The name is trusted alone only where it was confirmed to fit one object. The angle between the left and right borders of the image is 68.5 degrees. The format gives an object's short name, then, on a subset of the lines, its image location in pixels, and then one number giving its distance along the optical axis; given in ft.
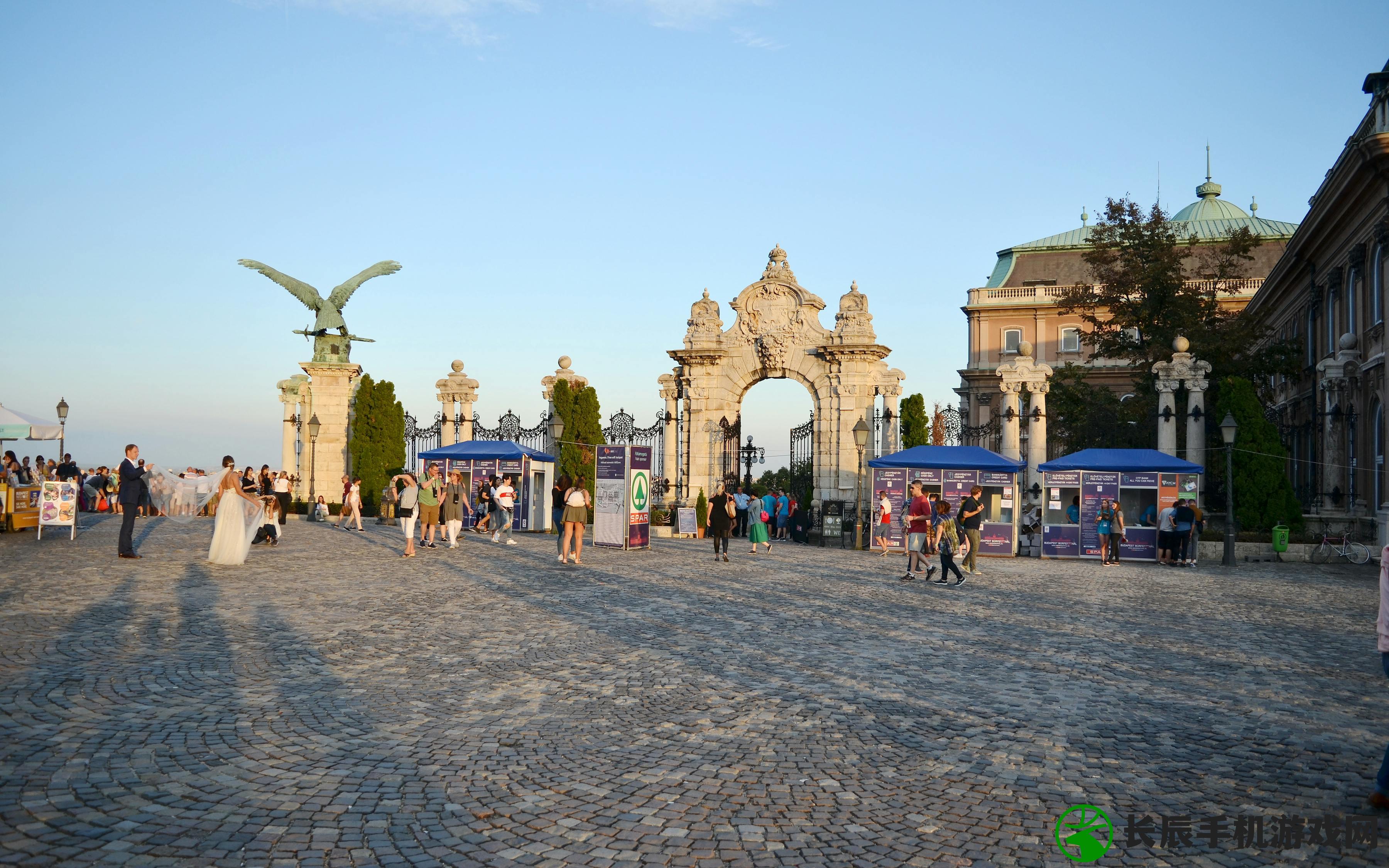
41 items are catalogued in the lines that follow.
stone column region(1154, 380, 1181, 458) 88.22
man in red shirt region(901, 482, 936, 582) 60.03
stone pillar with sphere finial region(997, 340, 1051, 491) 91.86
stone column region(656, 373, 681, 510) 102.89
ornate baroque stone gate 95.14
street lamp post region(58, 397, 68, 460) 103.18
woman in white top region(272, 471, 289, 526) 82.74
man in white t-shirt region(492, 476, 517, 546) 82.99
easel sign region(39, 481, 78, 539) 70.13
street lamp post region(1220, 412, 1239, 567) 77.51
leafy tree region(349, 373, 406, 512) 112.37
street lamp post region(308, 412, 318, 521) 109.09
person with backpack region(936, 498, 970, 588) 56.75
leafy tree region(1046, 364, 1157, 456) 115.55
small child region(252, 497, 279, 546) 70.54
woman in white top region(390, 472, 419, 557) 67.46
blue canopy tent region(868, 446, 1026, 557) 82.38
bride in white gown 55.42
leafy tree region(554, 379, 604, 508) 113.19
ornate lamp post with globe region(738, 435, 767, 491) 100.07
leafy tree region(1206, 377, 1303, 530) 84.12
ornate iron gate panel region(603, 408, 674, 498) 109.50
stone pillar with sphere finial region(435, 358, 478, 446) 112.78
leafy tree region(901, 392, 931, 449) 98.68
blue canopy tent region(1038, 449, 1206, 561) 79.56
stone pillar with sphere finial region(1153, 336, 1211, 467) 88.38
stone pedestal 112.16
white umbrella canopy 78.28
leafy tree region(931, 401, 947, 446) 180.86
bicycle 80.33
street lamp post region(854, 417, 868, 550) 90.27
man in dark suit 57.41
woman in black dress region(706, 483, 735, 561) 70.38
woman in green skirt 81.46
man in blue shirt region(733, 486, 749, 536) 98.12
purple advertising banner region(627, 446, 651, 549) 79.51
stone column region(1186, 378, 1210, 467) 88.58
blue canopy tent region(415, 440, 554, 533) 98.78
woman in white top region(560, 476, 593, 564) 63.26
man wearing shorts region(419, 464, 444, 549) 69.36
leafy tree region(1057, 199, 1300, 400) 114.42
